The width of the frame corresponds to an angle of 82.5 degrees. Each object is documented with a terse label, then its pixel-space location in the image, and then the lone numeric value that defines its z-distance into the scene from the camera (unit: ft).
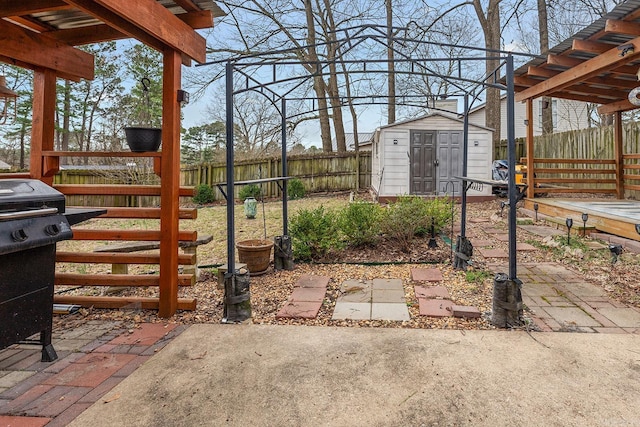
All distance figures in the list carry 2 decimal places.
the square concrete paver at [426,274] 11.65
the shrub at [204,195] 38.27
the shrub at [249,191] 36.47
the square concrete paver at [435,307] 8.96
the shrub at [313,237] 14.02
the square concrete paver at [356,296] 10.19
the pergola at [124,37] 8.25
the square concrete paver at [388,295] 10.06
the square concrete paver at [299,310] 9.06
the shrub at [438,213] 15.66
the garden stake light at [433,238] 15.43
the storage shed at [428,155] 31.45
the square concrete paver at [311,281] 11.45
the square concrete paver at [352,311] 9.01
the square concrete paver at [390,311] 8.87
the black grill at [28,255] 6.01
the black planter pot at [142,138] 8.66
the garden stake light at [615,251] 11.86
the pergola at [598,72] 14.03
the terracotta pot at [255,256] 12.67
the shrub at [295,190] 38.40
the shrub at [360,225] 14.92
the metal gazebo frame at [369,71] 8.41
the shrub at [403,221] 14.88
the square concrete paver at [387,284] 11.18
